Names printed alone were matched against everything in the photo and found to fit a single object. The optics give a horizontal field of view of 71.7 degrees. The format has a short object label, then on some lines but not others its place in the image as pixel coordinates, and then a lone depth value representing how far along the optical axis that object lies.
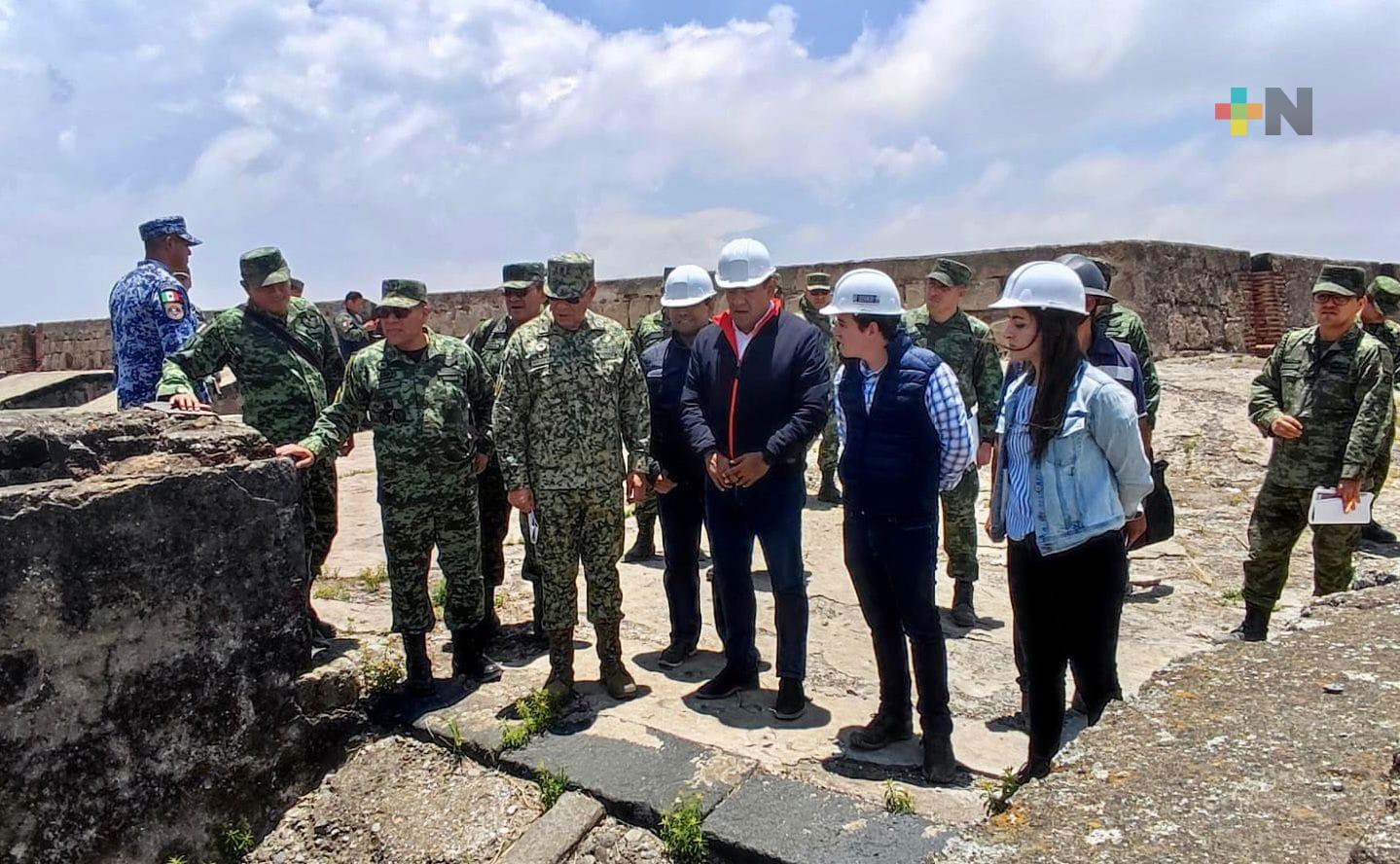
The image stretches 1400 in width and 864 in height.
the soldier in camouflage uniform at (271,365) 4.31
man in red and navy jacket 3.80
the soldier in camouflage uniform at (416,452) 3.98
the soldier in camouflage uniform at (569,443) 3.94
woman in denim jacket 2.91
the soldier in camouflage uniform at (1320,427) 4.30
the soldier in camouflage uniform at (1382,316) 6.00
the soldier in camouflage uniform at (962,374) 5.04
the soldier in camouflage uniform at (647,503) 5.94
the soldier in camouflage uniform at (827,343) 7.55
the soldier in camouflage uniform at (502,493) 4.81
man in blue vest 3.37
